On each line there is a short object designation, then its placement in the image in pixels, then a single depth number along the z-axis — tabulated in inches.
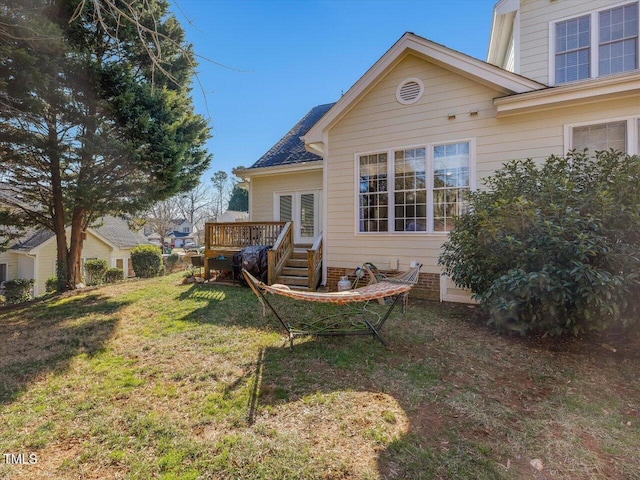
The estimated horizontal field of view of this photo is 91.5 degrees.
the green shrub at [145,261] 605.0
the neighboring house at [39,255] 666.8
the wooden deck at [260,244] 316.8
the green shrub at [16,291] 522.9
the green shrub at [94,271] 611.8
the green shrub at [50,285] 504.7
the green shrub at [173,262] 771.3
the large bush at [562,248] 144.6
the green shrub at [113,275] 631.8
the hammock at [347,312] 152.9
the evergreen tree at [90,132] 283.3
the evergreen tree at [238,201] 1657.2
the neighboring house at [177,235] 1735.0
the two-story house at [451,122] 233.9
